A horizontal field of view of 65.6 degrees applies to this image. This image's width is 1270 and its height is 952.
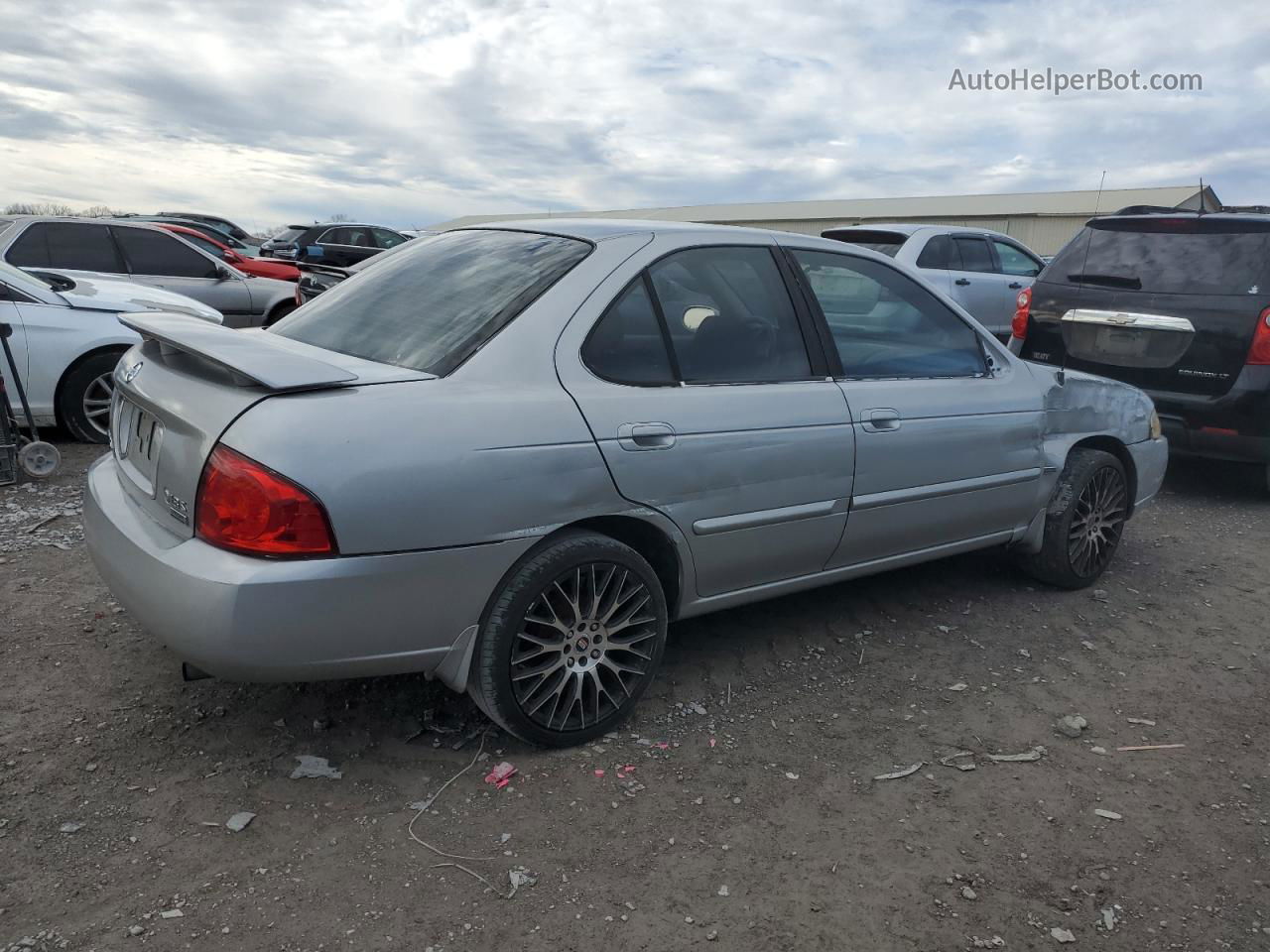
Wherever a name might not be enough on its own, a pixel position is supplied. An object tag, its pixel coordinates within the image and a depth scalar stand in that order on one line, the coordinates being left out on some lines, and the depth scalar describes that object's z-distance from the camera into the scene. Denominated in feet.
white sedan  21.29
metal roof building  102.83
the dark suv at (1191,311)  20.26
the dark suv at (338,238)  62.44
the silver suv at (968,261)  34.09
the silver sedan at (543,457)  8.37
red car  39.99
